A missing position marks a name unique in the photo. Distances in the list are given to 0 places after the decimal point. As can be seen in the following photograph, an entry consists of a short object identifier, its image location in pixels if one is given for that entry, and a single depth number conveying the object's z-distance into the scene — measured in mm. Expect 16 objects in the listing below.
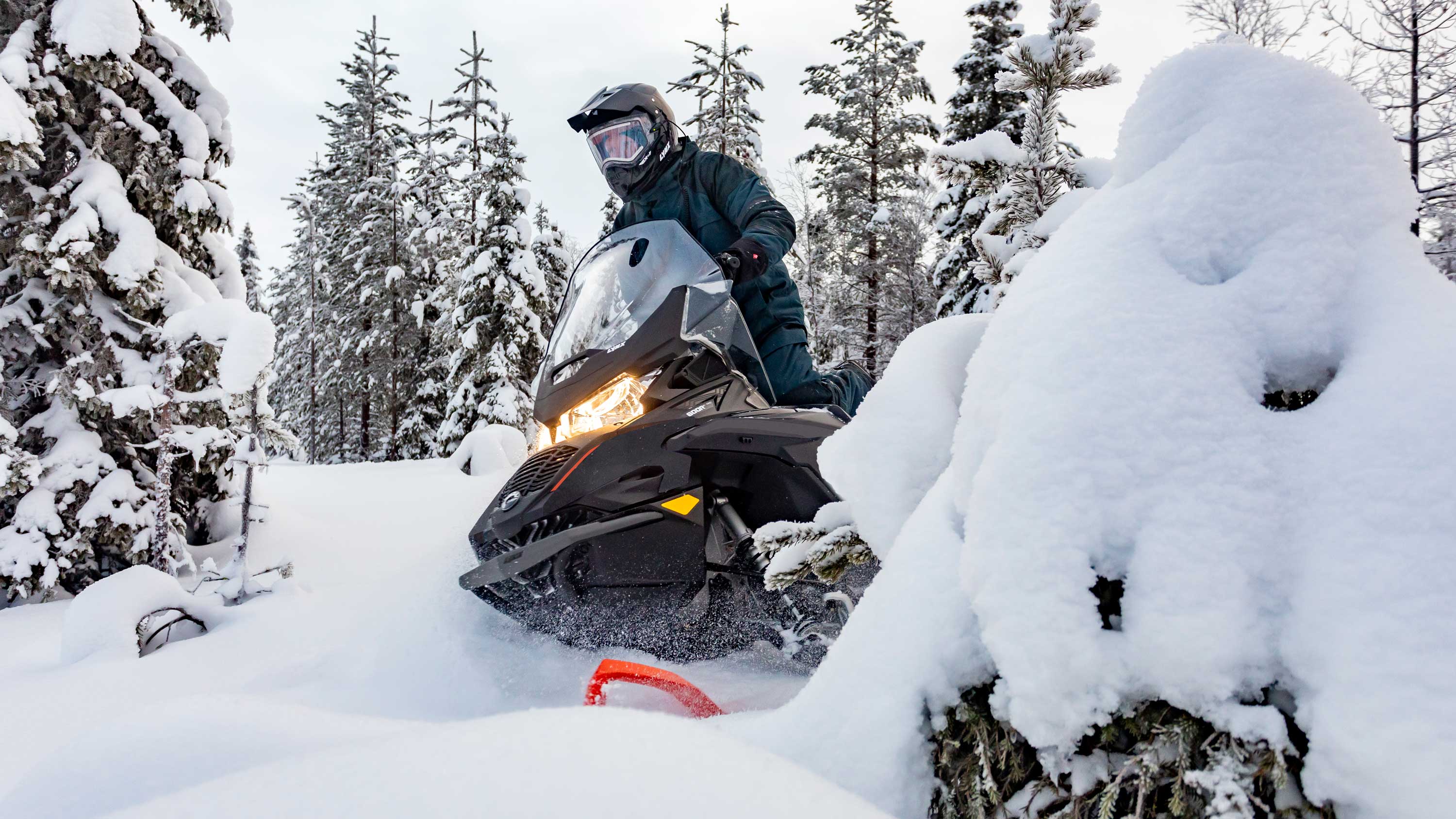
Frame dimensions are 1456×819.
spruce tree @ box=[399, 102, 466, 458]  21453
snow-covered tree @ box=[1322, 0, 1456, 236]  11820
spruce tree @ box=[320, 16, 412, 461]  21938
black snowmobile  2592
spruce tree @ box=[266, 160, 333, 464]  25391
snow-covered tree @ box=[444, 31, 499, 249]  18594
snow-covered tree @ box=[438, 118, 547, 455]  15328
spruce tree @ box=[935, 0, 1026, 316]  13188
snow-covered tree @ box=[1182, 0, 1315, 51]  15430
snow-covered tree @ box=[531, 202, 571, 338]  19234
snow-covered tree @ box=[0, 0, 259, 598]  4867
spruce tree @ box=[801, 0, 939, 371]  19562
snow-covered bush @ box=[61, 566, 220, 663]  3053
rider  3650
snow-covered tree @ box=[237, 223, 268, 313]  32750
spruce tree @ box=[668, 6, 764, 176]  19156
